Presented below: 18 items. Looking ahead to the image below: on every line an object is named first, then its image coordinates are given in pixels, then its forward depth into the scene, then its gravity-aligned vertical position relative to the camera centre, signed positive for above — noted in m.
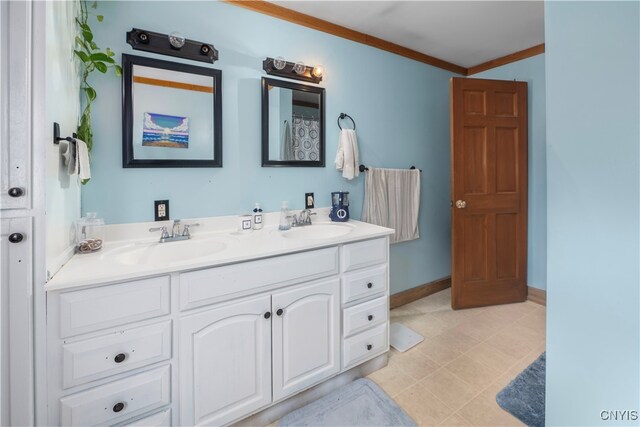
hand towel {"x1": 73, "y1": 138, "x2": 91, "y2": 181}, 1.19 +0.21
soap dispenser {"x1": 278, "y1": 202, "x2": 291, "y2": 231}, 1.85 -0.02
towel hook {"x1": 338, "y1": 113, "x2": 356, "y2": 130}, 2.20 +0.76
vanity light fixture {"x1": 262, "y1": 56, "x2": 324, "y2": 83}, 1.84 +0.98
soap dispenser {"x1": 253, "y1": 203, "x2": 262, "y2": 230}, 1.79 -0.03
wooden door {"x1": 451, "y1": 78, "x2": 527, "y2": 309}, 2.50 +0.21
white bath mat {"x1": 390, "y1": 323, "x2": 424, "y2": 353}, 2.02 -0.94
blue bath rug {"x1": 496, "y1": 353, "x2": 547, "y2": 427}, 1.42 -1.00
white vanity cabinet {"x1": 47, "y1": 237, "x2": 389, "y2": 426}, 0.97 -0.53
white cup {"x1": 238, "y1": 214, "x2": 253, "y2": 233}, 1.74 -0.06
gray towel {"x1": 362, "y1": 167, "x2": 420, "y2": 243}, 2.34 +0.11
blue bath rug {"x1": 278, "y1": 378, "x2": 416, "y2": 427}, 1.39 -1.02
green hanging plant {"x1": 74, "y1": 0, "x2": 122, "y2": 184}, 1.30 +0.72
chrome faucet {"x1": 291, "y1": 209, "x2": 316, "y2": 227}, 1.96 -0.04
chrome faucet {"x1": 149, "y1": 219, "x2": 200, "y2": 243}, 1.52 -0.11
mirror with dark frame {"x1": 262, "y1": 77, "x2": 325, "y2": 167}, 1.87 +0.62
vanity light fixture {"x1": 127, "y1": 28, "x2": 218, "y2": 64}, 1.48 +0.93
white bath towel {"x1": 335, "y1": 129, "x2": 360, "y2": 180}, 2.14 +0.45
